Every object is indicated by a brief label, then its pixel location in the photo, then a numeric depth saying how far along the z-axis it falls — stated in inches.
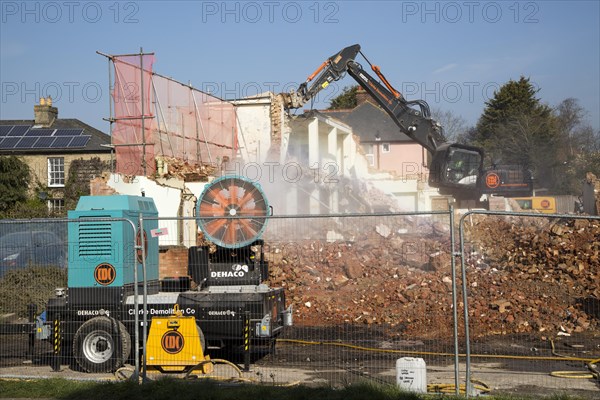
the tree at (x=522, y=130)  2413.9
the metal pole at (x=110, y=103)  890.1
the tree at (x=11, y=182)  1275.8
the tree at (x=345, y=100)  3120.1
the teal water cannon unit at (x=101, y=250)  413.1
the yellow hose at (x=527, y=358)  371.6
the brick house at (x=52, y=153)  1475.1
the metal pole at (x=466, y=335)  325.4
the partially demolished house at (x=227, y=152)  868.6
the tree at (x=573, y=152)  2054.6
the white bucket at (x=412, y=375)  334.3
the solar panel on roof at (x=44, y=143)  1515.7
